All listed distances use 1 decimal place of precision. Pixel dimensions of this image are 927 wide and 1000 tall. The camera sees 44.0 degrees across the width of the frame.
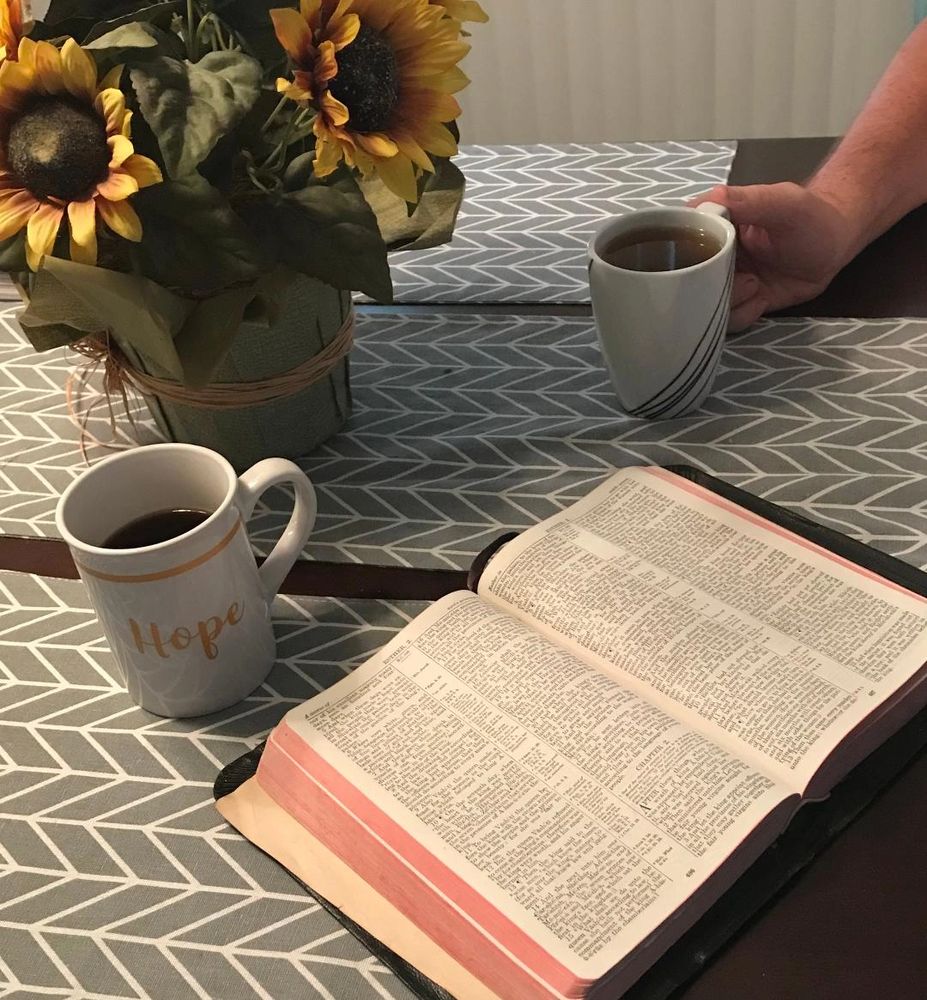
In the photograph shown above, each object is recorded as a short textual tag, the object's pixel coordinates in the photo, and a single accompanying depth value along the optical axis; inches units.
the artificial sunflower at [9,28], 22.5
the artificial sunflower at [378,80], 22.5
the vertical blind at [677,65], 70.2
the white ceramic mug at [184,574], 23.1
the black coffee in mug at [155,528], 25.2
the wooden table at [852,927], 19.5
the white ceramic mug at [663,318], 30.7
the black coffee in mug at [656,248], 32.8
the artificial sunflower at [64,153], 21.8
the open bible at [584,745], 20.0
